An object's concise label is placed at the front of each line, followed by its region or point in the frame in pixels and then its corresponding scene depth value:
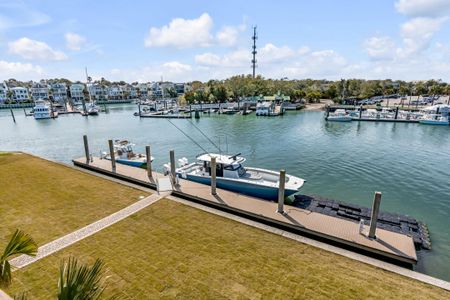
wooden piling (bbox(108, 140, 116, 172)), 15.27
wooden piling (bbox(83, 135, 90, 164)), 17.12
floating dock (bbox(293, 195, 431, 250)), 10.15
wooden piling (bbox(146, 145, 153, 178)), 14.15
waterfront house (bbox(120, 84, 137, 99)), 132.38
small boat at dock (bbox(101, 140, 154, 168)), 18.31
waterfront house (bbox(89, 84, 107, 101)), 119.56
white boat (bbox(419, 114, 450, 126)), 41.19
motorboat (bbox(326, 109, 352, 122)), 47.41
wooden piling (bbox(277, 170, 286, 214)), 9.40
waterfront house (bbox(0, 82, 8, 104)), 99.24
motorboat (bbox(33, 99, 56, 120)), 58.81
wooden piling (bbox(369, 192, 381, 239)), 7.82
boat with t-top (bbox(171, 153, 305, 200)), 12.40
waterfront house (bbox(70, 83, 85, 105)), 112.31
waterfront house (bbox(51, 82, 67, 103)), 108.16
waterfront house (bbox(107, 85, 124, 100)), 127.18
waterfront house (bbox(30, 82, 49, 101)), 103.50
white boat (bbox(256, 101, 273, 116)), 59.19
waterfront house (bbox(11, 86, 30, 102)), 102.18
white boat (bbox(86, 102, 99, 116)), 67.65
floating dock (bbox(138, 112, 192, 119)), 58.28
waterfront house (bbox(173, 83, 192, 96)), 145.18
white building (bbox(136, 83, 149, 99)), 141.02
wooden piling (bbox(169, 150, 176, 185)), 12.84
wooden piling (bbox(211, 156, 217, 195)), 11.00
